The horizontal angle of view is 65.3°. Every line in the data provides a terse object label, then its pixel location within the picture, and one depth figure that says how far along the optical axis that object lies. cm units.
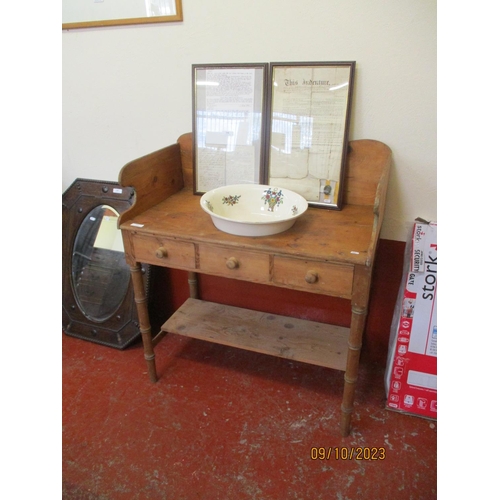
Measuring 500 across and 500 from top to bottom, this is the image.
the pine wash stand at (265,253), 123
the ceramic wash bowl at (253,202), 146
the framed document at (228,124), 153
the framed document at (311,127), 143
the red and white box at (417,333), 146
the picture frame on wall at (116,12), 156
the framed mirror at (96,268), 197
